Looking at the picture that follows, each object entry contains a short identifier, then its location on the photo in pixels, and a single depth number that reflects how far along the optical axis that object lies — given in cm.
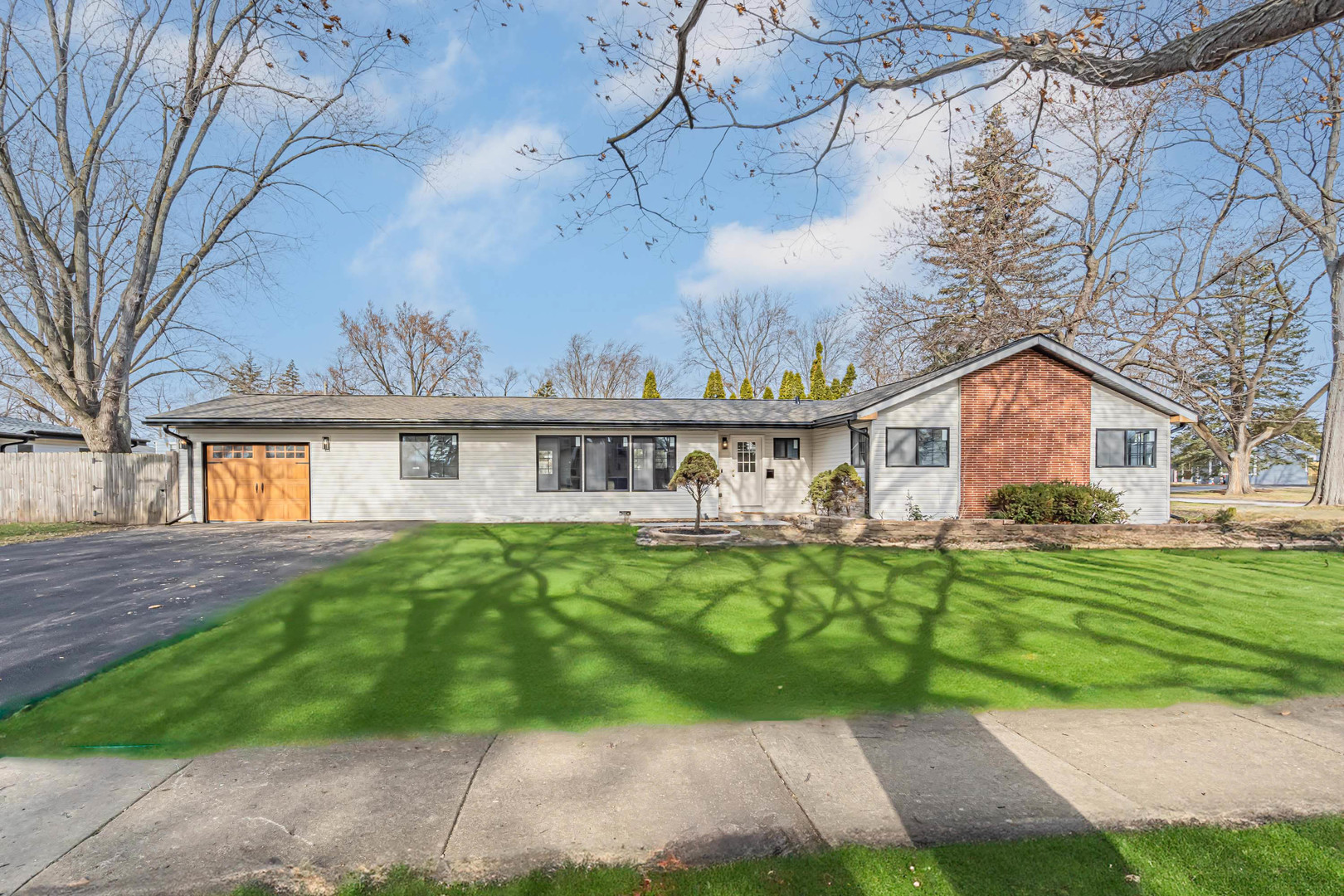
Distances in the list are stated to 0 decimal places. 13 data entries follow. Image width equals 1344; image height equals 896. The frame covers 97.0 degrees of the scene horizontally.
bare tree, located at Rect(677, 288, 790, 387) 4091
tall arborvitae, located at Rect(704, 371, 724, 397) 3372
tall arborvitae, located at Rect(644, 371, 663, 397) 3092
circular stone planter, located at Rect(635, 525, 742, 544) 1169
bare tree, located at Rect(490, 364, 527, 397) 4678
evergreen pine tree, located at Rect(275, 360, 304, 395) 4162
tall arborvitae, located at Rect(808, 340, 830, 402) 3177
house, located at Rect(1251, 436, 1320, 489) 4394
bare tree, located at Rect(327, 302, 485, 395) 3625
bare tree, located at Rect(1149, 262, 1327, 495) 2103
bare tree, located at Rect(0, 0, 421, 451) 1627
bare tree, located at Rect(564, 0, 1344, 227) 379
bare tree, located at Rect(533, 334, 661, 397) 4631
